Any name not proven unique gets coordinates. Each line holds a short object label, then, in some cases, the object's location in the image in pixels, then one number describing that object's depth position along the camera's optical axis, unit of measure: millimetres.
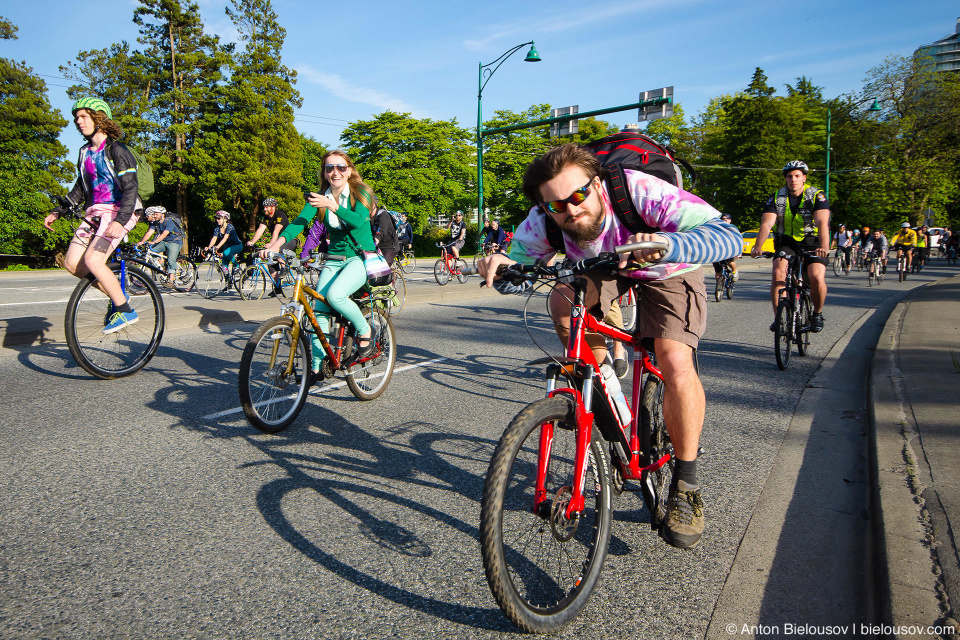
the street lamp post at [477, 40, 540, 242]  24219
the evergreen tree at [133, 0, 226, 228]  38562
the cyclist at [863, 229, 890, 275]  20217
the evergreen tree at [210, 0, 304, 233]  38625
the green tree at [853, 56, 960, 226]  38281
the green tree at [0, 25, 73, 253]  27000
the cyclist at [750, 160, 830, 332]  6805
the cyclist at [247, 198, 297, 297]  11375
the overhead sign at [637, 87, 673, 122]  19391
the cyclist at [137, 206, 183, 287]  13812
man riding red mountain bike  2254
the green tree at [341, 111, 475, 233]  44000
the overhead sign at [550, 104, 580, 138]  21828
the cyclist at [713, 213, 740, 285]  13188
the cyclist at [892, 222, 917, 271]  20922
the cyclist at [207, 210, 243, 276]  14148
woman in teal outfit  4758
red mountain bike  1915
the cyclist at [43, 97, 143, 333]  5379
